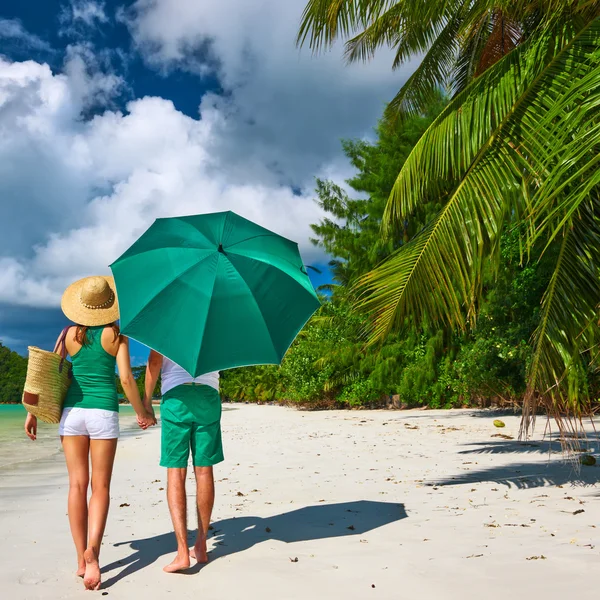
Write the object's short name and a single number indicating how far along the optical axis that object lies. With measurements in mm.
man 3932
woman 3754
